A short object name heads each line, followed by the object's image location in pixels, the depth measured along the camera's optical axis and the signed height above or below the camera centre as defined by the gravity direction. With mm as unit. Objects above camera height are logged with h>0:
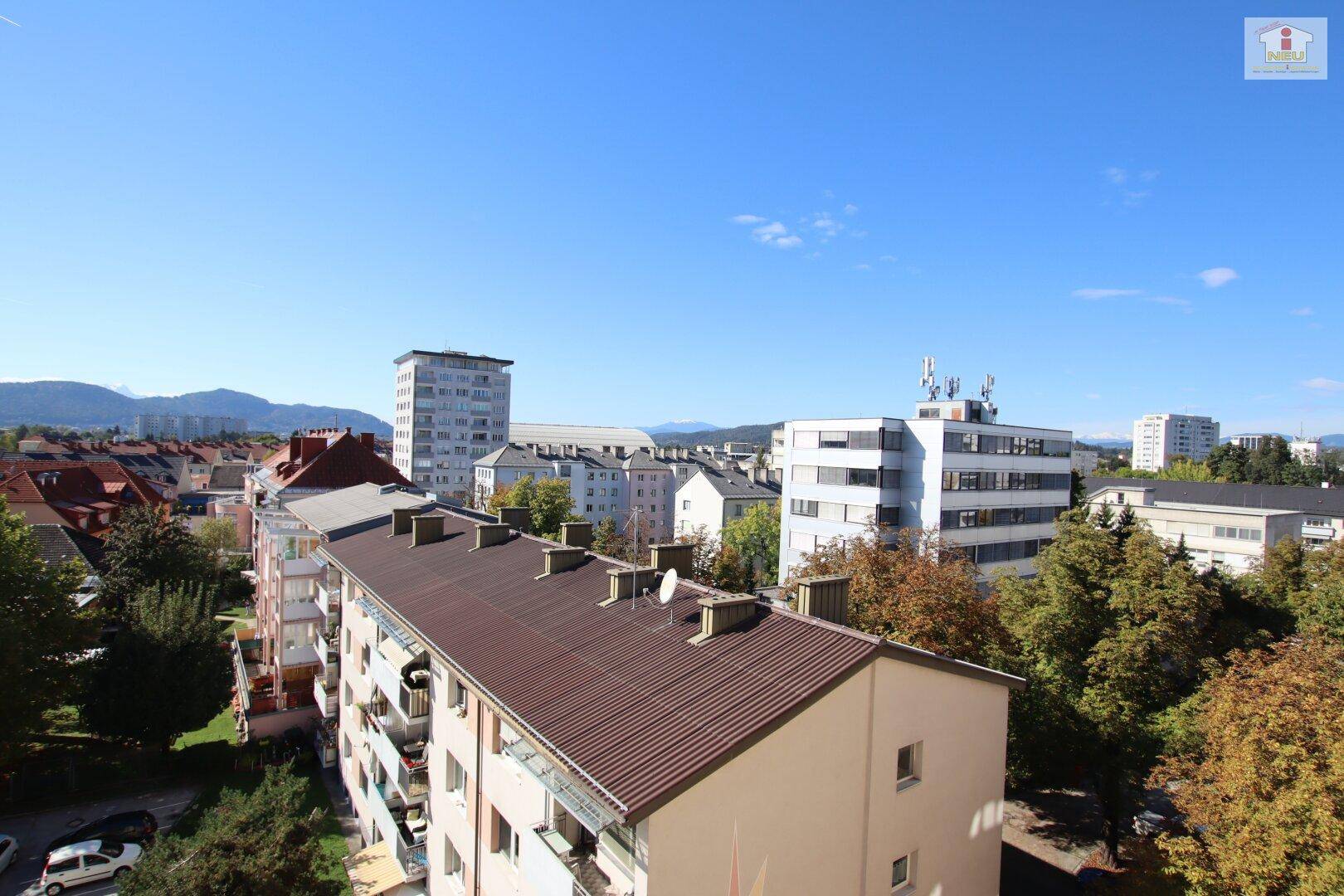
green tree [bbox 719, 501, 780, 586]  64562 -9567
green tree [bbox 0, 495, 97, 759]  25734 -8656
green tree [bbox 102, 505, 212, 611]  41688 -8416
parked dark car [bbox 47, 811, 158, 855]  23438 -14515
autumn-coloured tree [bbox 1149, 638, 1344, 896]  11406 -6131
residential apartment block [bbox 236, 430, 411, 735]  32406 -10163
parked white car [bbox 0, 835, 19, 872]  22672 -14633
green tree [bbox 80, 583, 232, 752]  28969 -11156
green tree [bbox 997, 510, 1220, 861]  20078 -6485
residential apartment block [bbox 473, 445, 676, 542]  87188 -5223
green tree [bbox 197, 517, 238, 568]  58303 -10068
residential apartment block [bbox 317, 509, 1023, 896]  9867 -5070
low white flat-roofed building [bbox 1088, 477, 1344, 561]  55719 -5105
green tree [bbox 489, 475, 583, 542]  63219 -6320
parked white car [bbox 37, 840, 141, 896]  21859 -14636
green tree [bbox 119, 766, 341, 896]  14188 -9376
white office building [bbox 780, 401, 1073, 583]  44812 -2271
